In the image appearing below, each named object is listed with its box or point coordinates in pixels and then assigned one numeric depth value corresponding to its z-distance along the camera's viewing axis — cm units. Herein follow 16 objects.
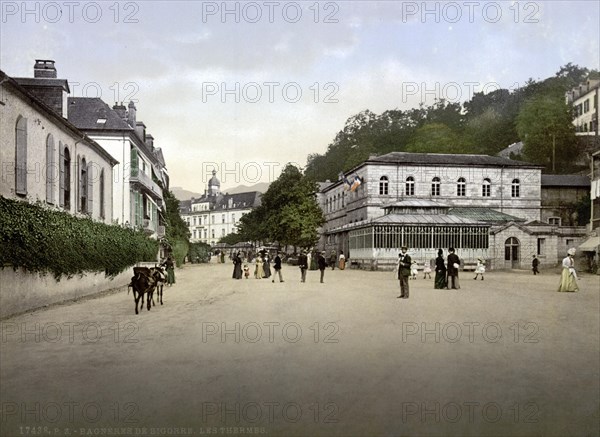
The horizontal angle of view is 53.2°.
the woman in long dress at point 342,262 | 4853
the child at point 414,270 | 3402
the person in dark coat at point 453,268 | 2381
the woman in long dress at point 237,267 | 3359
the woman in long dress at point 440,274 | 2409
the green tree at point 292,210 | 6625
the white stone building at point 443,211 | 4503
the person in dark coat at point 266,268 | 3512
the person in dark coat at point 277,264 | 3002
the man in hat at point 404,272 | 1955
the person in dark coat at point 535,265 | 4009
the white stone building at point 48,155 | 1645
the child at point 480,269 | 3275
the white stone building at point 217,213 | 14338
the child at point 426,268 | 3394
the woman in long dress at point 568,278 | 2322
